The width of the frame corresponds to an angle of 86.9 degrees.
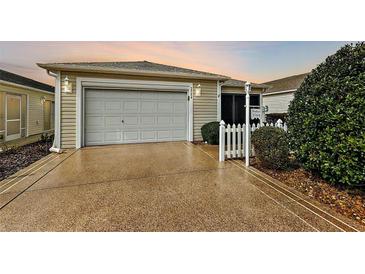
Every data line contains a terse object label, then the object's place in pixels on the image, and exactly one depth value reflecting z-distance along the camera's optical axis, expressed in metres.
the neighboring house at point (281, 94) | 15.29
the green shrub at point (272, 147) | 4.28
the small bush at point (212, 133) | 7.96
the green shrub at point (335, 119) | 2.91
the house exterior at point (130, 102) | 7.09
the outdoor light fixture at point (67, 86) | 6.84
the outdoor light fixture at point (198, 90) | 8.54
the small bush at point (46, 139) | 9.02
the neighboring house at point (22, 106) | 8.62
